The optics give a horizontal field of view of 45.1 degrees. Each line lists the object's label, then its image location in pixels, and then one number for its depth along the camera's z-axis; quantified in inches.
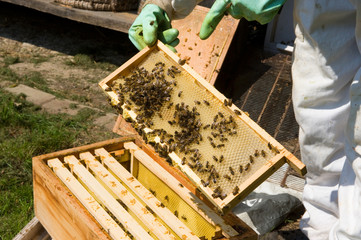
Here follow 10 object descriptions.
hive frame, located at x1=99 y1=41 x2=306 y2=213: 74.3
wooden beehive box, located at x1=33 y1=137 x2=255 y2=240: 82.0
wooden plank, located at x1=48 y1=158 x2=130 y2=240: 79.8
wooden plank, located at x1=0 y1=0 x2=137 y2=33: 219.1
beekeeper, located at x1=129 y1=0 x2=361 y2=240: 76.0
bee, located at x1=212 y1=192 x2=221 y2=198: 74.6
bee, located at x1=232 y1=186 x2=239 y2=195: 74.1
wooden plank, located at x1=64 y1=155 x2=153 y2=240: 79.7
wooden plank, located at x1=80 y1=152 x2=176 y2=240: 80.0
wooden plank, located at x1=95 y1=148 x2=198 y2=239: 80.7
